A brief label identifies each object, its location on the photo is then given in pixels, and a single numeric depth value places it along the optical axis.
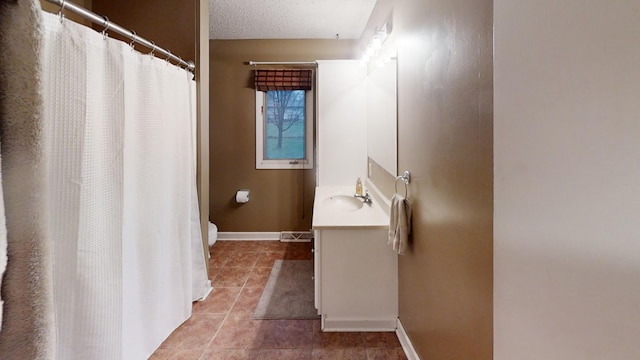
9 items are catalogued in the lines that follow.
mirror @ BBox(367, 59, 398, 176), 2.19
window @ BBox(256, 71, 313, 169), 4.20
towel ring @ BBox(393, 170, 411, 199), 1.86
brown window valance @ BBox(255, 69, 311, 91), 4.05
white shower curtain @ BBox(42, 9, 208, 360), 1.28
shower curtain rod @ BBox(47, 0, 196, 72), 1.25
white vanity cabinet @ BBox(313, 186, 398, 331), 2.12
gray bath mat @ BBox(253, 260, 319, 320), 2.41
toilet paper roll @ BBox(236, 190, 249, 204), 4.12
